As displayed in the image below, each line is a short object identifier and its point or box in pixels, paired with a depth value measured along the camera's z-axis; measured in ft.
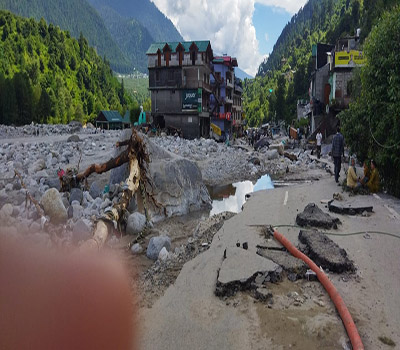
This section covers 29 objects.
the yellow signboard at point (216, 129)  170.50
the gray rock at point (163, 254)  27.04
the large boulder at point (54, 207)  33.32
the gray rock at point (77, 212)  33.94
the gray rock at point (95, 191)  41.45
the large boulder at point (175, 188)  43.45
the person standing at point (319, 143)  88.33
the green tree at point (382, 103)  35.53
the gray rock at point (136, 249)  30.40
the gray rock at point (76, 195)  38.03
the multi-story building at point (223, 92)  171.22
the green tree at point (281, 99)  241.55
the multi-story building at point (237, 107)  214.07
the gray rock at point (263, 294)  17.30
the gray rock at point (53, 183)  42.92
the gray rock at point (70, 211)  34.03
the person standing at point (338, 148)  45.96
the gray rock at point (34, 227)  30.91
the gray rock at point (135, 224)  35.32
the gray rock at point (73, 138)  98.93
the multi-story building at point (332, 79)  100.37
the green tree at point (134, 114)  210.20
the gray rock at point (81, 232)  29.37
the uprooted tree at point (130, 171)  37.20
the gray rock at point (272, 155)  100.42
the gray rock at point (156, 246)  28.68
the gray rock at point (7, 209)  33.04
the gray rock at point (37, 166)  55.47
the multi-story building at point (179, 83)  142.31
